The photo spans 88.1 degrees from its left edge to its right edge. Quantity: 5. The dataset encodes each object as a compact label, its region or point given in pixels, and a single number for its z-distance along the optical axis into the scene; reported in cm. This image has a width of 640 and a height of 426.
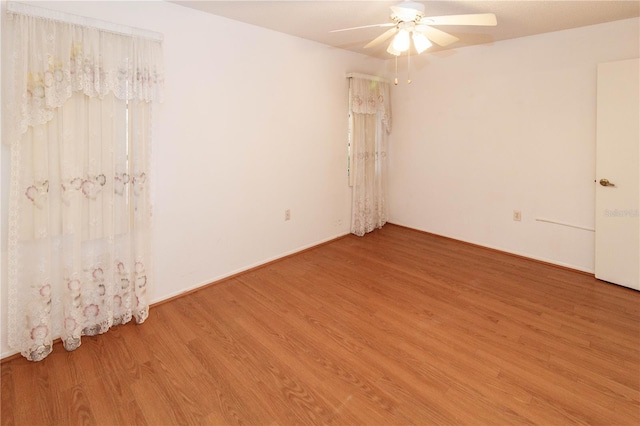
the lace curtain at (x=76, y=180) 198
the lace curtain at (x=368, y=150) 431
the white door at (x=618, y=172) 292
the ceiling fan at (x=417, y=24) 213
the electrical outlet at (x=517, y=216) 382
